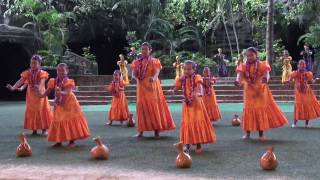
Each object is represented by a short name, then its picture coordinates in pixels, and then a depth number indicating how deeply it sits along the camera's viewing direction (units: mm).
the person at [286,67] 18438
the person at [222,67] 22859
